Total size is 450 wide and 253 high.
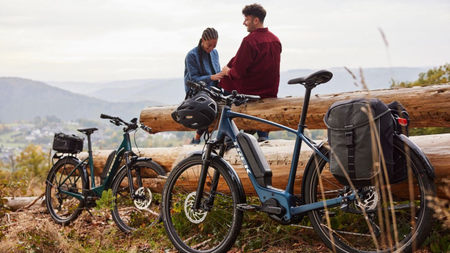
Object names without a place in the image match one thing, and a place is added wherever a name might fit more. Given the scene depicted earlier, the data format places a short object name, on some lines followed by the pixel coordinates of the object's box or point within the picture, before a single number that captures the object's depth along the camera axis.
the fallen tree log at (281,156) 4.01
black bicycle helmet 4.53
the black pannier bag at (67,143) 7.11
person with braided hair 6.91
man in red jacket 6.32
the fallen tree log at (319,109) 5.20
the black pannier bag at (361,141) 3.36
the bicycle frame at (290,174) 3.84
